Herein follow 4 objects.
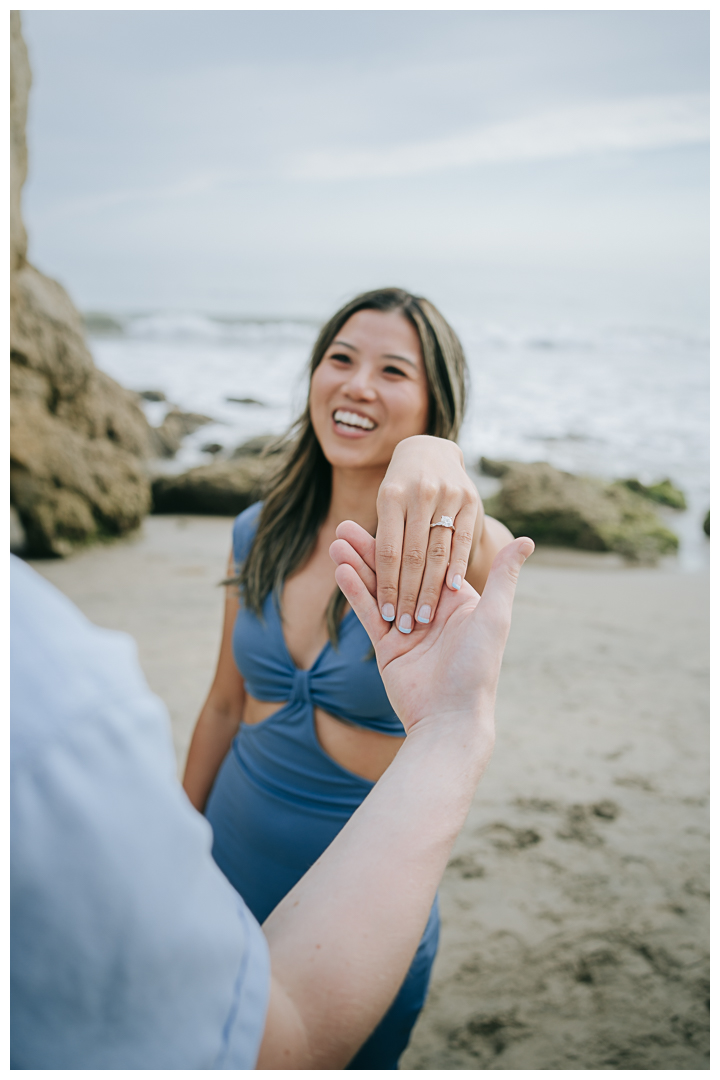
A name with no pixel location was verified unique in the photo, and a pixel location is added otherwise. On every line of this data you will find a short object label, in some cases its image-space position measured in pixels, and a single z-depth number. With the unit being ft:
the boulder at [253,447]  43.04
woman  6.66
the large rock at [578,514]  30.94
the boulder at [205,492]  33.22
